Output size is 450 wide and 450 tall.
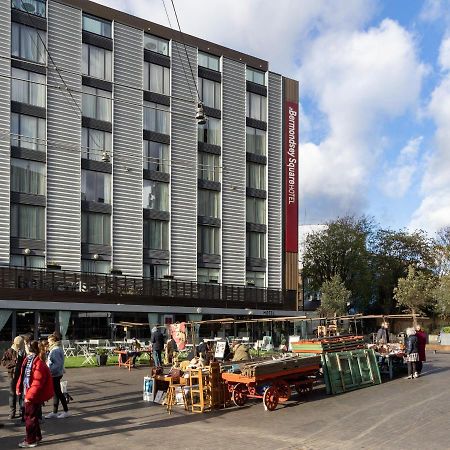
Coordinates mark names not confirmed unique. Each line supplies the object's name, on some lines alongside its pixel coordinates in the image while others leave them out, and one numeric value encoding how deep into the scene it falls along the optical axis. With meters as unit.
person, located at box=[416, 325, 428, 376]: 20.45
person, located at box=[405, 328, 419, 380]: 19.94
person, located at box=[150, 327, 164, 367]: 22.52
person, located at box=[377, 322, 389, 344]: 23.95
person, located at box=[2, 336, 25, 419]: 13.47
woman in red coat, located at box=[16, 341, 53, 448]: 10.72
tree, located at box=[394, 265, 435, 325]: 53.66
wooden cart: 14.69
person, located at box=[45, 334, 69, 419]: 13.73
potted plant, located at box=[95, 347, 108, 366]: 26.86
